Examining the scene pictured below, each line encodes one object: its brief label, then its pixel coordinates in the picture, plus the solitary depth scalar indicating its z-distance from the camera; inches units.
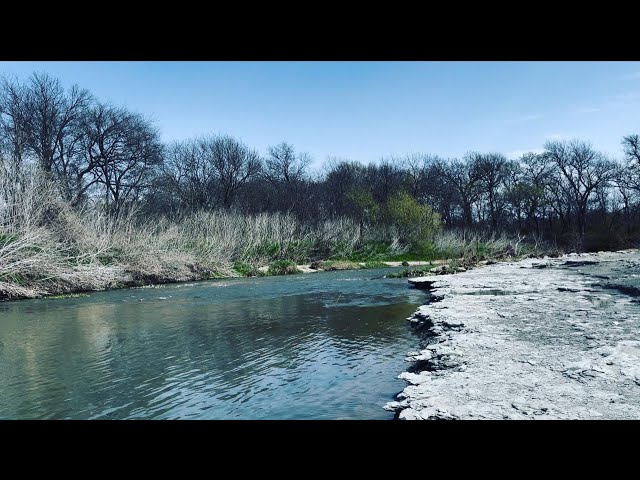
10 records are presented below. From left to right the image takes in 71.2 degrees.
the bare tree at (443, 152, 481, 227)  2012.8
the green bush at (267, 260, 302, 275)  1064.8
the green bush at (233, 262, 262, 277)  1046.4
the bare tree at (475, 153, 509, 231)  1974.7
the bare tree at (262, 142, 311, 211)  1903.3
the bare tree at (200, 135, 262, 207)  1796.3
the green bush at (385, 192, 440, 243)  1486.2
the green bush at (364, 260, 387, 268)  1231.5
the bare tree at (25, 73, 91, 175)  1170.0
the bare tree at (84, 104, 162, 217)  1320.1
